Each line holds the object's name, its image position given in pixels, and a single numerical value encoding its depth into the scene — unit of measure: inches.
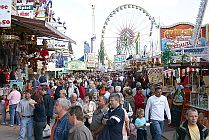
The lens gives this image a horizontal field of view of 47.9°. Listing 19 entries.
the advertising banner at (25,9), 487.1
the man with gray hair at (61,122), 122.9
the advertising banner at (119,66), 1090.4
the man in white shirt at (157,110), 210.5
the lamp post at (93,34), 1660.5
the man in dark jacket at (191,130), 121.7
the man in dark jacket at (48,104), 267.6
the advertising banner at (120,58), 1152.7
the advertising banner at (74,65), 1264.6
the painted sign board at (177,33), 744.5
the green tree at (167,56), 425.0
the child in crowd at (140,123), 216.0
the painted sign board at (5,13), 269.2
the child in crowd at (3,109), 340.0
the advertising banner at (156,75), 438.4
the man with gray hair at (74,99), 210.1
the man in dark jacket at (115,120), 139.7
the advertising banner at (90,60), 1602.8
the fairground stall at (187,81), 280.2
